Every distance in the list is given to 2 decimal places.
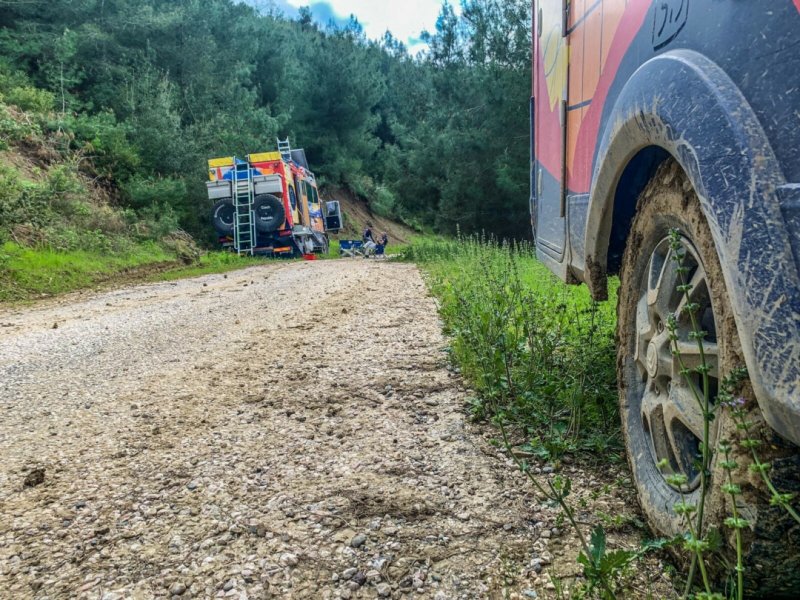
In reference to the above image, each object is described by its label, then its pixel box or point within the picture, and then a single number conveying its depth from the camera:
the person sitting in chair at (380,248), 21.28
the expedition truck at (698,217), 1.13
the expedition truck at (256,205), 18.84
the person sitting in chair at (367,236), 21.95
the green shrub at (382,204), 35.00
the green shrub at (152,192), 17.17
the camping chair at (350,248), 22.34
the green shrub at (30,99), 15.95
